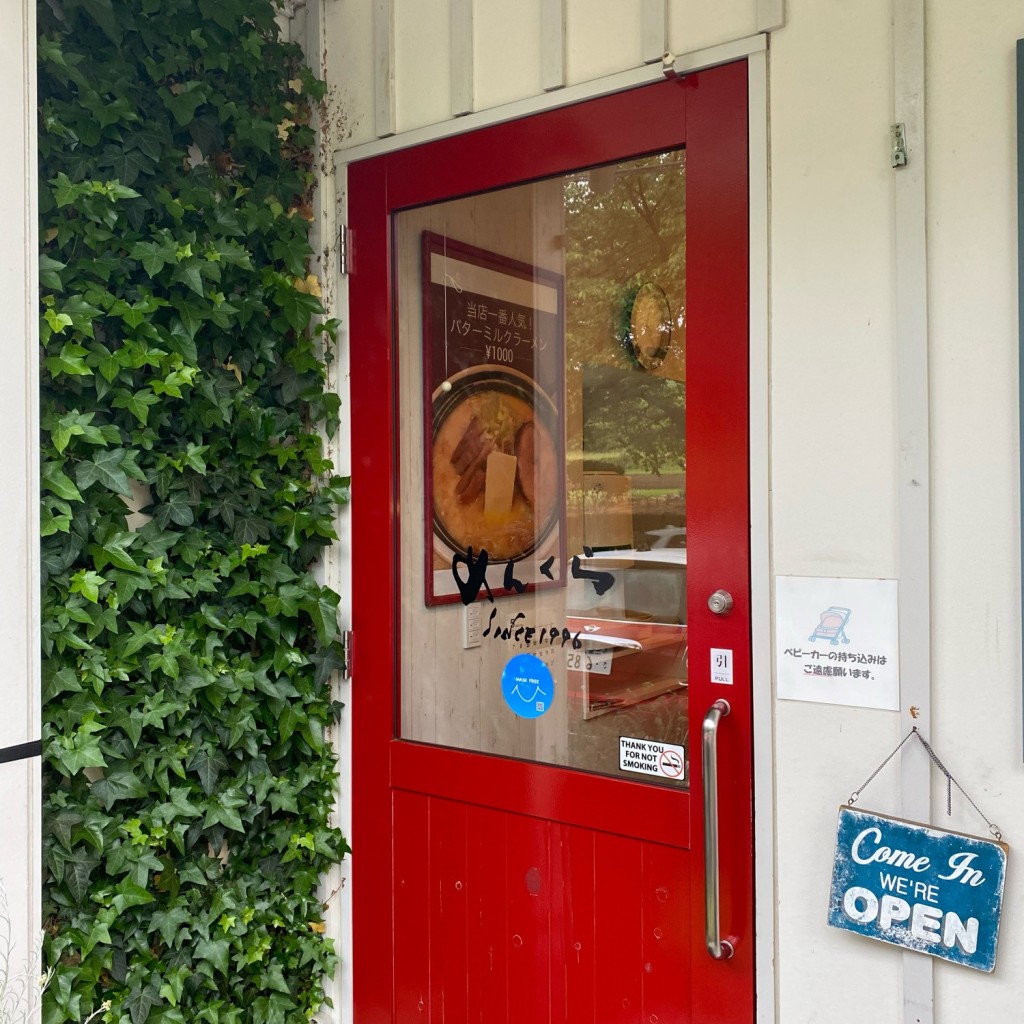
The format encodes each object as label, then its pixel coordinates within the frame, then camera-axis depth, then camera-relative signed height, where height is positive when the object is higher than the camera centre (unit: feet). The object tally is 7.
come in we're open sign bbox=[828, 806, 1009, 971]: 5.09 -2.17
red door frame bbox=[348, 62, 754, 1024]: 5.97 +0.04
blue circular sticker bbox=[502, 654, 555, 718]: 6.88 -1.33
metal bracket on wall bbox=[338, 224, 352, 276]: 7.90 +2.21
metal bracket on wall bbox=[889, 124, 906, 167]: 5.40 +2.10
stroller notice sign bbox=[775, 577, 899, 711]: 5.48 -0.82
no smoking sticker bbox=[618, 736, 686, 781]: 6.25 -1.72
